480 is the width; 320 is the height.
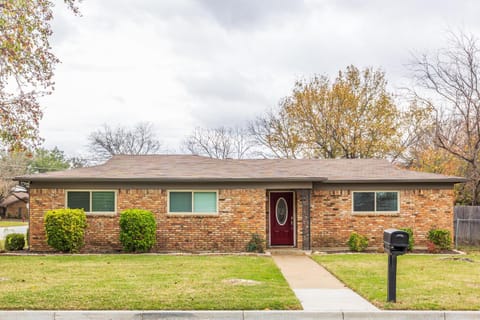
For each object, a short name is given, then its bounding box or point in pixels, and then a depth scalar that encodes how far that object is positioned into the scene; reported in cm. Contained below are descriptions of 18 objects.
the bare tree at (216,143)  5969
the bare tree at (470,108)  2397
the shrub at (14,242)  1883
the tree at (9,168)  5850
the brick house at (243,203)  1884
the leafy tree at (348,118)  3697
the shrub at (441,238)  1923
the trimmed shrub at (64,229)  1784
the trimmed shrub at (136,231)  1797
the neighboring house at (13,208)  6506
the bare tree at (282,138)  3903
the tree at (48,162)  6669
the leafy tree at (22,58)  1092
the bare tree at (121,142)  6625
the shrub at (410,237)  1892
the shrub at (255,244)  1852
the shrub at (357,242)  1883
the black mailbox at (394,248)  951
